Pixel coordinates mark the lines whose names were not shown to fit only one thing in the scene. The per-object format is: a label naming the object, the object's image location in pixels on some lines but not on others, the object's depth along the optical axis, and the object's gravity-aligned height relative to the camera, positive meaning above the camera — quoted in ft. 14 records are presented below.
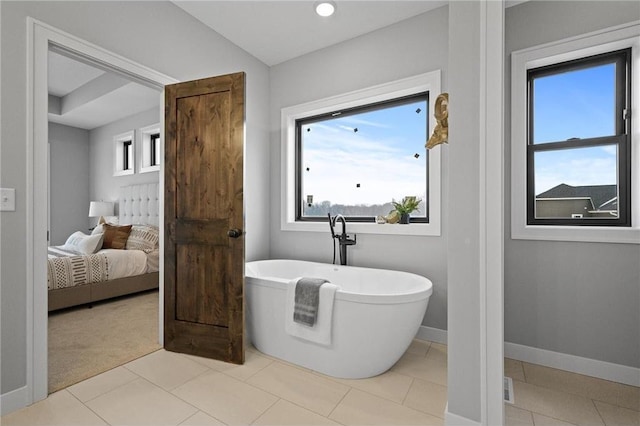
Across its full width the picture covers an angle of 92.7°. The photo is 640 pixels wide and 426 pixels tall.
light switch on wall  5.40 +0.27
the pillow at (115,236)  13.75 -1.00
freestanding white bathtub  6.26 -2.51
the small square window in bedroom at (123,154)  17.90 +3.66
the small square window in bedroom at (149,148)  16.42 +3.60
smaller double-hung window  6.93 +1.68
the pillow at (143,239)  14.07 -1.16
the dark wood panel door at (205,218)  7.43 -0.11
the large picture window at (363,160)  9.59 +1.86
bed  11.02 -1.85
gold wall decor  6.08 +1.87
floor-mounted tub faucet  9.61 -0.84
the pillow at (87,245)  12.80 -1.32
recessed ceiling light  8.25 +5.67
